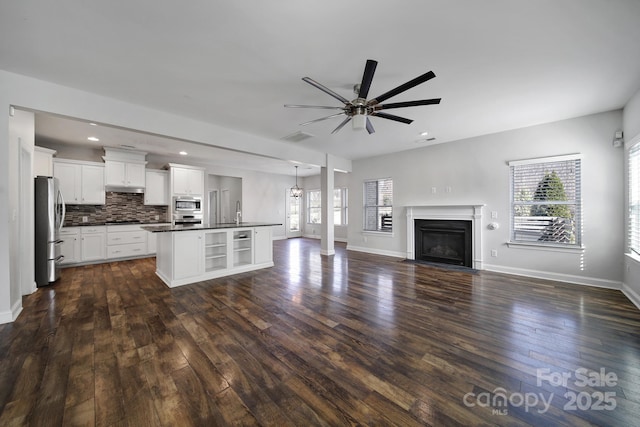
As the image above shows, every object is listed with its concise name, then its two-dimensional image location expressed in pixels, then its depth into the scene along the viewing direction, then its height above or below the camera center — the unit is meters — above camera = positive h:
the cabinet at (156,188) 6.24 +0.64
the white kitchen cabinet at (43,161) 4.44 +0.98
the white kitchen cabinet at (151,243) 6.10 -0.82
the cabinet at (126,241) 5.57 -0.72
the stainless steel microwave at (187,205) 6.43 +0.19
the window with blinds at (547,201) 4.03 +0.16
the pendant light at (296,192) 9.38 +0.78
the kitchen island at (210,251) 3.87 -0.74
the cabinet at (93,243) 5.25 -0.69
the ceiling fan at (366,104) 2.08 +1.14
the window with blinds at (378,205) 6.62 +0.17
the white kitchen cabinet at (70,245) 5.03 -0.71
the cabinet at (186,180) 6.37 +0.89
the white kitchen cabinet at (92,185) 5.42 +0.63
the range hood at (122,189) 5.79 +0.58
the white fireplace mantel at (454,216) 4.95 -0.13
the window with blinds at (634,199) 3.18 +0.15
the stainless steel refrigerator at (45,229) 3.77 -0.27
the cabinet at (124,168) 5.60 +1.07
